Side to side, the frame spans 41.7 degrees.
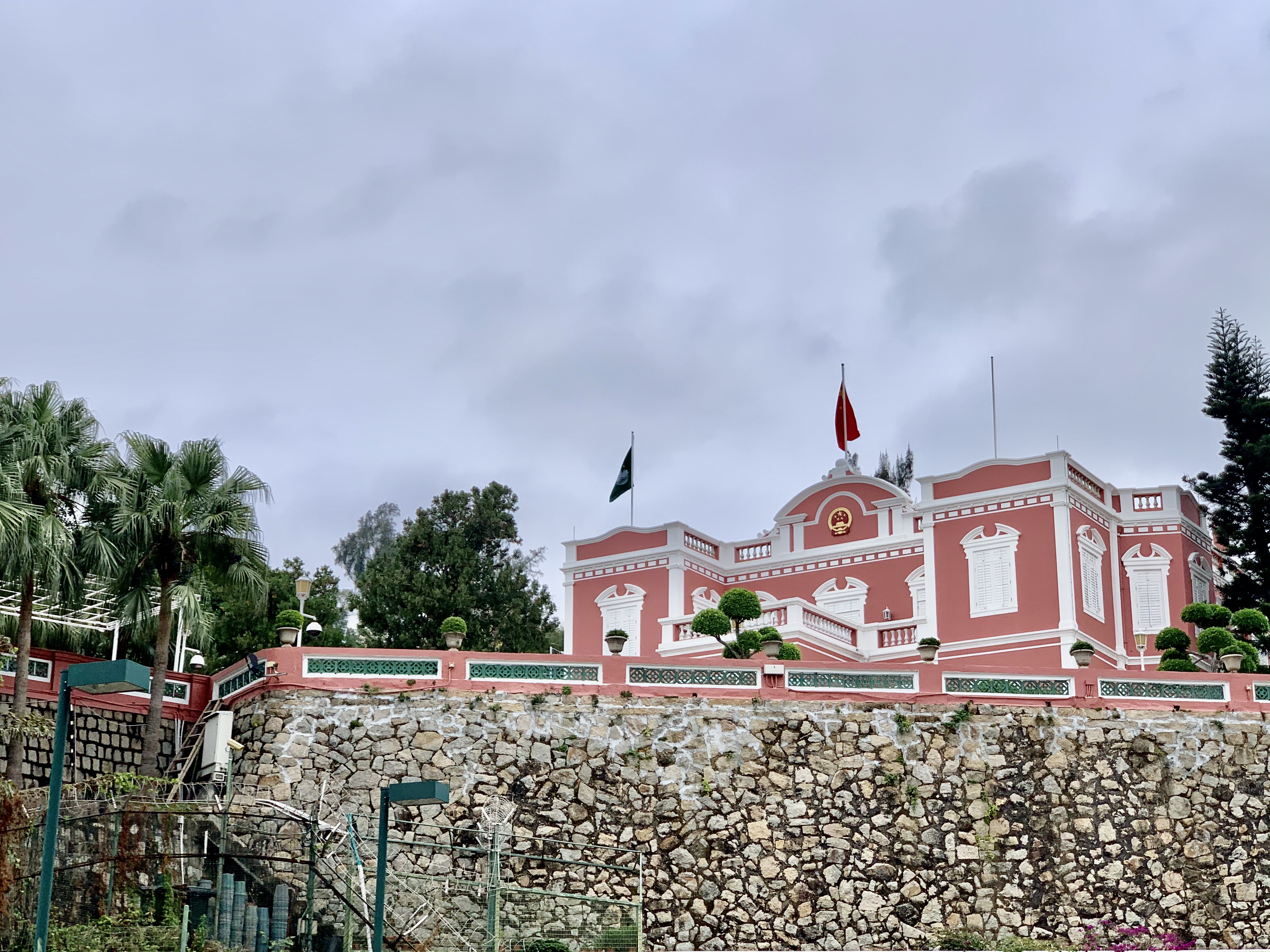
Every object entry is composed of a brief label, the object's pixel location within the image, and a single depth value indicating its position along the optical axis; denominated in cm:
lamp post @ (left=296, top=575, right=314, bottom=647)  2601
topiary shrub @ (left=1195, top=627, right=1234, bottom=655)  2942
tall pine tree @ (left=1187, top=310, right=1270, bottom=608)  3594
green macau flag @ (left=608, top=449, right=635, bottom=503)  3881
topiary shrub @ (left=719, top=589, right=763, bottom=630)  3156
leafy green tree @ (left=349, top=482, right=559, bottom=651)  4094
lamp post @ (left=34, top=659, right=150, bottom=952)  1273
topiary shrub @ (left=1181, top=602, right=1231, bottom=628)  3177
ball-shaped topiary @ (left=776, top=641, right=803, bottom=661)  2880
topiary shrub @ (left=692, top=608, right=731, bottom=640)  3133
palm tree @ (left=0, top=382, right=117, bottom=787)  2177
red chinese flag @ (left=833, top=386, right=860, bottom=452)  3912
